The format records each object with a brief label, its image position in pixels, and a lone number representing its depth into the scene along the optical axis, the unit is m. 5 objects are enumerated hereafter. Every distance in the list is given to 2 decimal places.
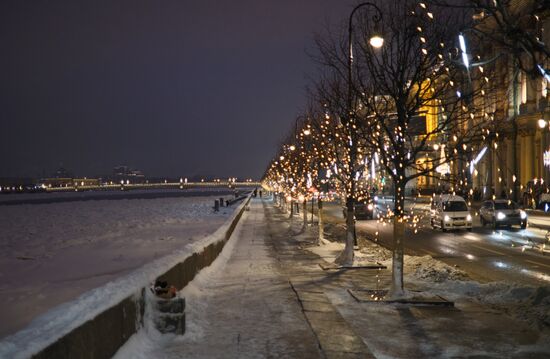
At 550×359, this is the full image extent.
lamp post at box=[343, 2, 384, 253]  15.36
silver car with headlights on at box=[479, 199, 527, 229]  35.28
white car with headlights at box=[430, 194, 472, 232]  35.09
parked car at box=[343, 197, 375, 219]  48.05
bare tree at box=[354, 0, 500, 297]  14.10
